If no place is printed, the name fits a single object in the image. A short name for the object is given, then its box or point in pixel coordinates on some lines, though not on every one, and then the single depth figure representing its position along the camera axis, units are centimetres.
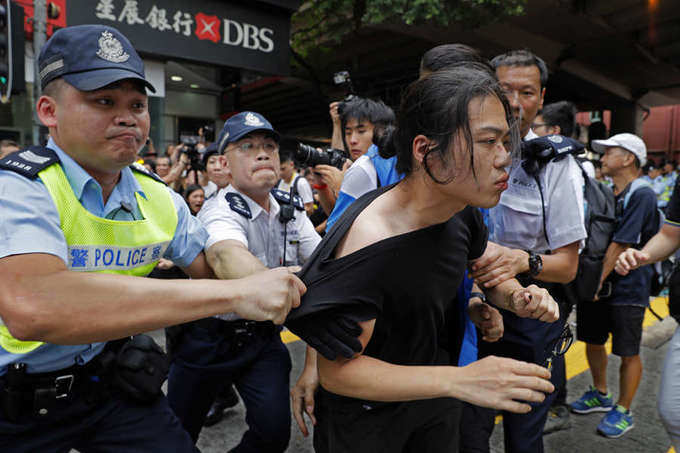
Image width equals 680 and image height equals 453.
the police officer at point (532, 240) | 211
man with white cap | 330
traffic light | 432
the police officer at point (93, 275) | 123
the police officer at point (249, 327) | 233
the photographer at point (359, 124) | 311
